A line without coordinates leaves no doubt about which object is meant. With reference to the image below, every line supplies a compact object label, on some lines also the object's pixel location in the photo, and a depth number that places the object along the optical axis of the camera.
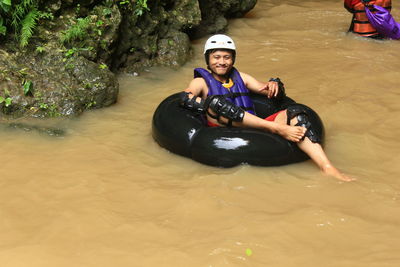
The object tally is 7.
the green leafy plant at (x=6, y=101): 9.82
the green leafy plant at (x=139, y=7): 12.69
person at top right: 15.44
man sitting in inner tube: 8.12
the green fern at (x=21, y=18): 10.47
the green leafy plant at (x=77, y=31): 11.07
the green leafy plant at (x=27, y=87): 10.11
